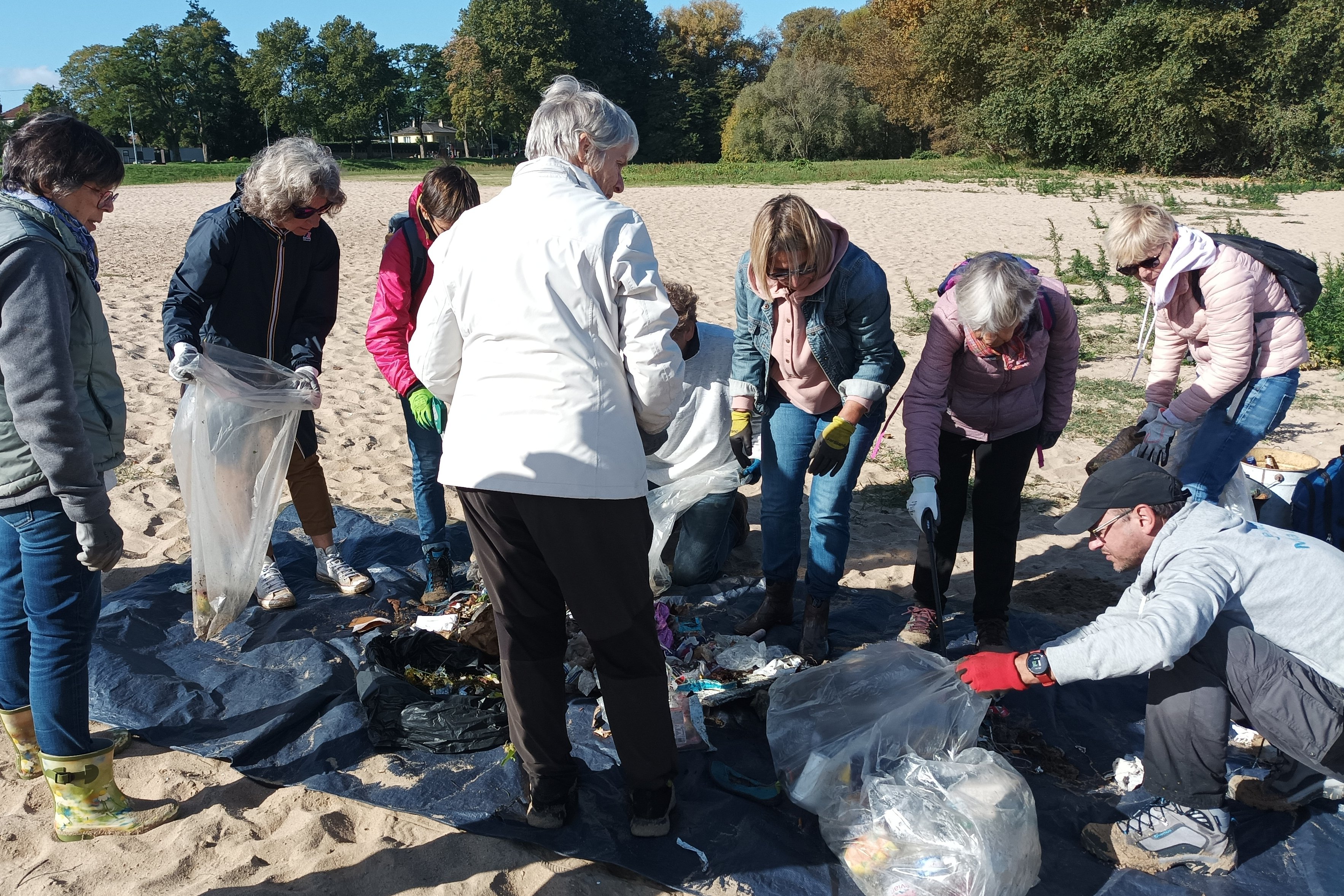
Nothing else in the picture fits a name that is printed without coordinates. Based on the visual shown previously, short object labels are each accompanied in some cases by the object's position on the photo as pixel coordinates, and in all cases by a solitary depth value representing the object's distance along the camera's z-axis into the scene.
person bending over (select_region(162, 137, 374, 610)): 2.85
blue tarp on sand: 2.13
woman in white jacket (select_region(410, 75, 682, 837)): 1.79
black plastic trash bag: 2.51
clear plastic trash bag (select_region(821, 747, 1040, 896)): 1.89
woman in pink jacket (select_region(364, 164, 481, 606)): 3.01
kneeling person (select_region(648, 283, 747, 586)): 3.36
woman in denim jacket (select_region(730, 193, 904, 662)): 2.69
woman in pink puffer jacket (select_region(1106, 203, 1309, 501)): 3.14
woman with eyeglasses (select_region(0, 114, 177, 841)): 1.88
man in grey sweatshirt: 1.97
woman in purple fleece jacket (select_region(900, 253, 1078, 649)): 2.63
